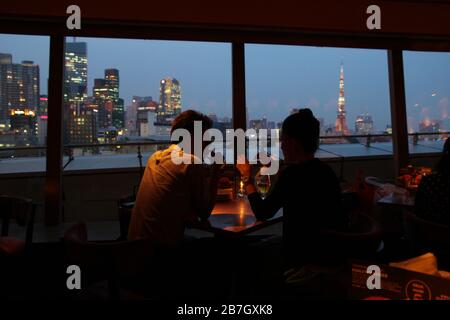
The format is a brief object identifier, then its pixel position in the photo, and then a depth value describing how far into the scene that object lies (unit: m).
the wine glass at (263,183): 2.39
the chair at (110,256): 1.36
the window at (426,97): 4.64
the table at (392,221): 3.32
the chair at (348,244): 1.55
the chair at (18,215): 2.21
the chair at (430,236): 1.69
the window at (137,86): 4.04
